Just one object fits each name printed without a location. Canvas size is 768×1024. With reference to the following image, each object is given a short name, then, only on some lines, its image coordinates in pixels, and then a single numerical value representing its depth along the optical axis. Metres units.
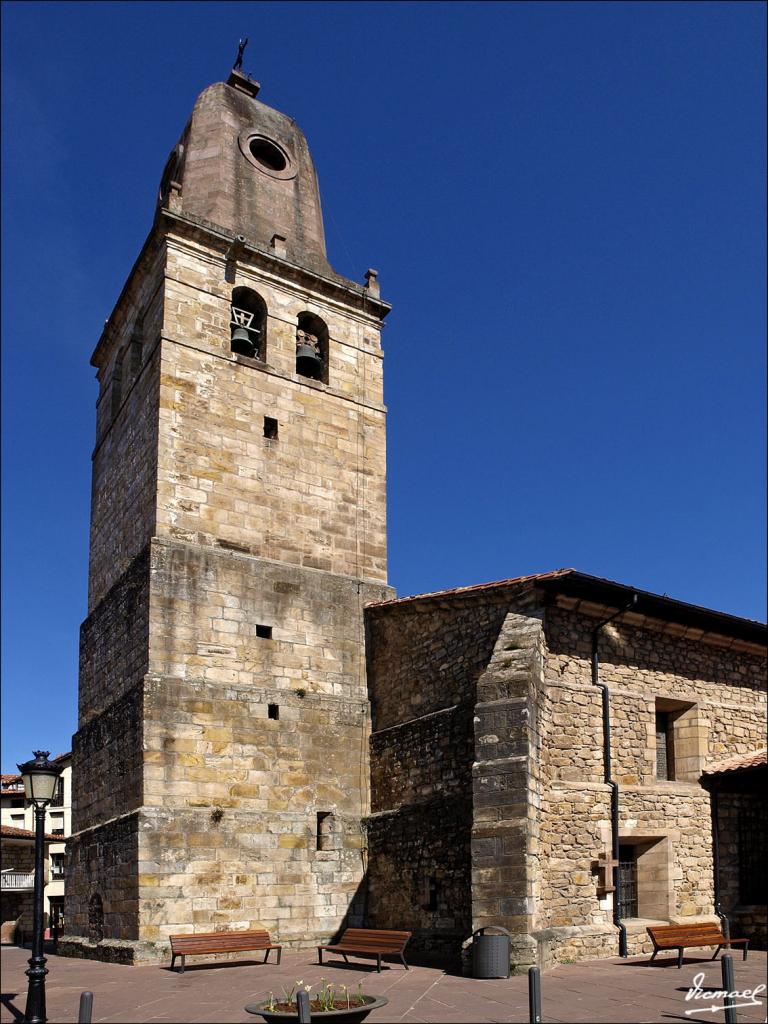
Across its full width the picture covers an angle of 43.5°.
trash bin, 11.41
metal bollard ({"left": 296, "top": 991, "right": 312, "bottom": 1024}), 7.46
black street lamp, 9.06
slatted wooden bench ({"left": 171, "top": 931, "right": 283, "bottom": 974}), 12.71
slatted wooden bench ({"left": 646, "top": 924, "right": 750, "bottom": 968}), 12.08
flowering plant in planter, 8.02
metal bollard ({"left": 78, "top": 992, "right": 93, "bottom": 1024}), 7.47
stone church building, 13.45
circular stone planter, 7.93
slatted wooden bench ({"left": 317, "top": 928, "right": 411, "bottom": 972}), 12.29
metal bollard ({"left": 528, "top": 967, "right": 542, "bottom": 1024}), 8.09
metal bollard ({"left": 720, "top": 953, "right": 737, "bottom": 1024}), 8.50
